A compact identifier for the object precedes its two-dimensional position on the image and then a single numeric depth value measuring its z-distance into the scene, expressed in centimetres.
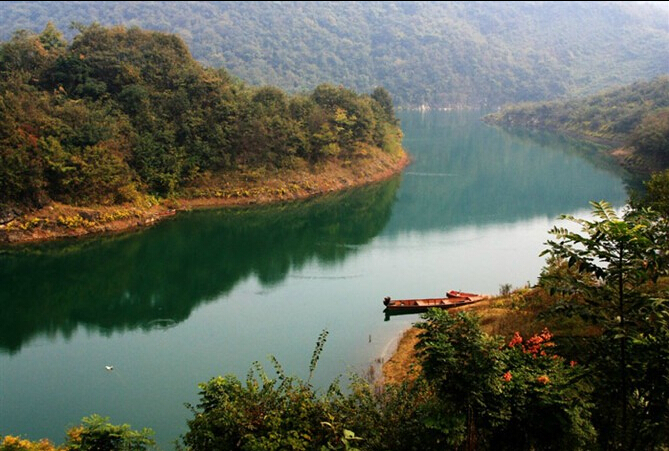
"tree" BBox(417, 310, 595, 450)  750
